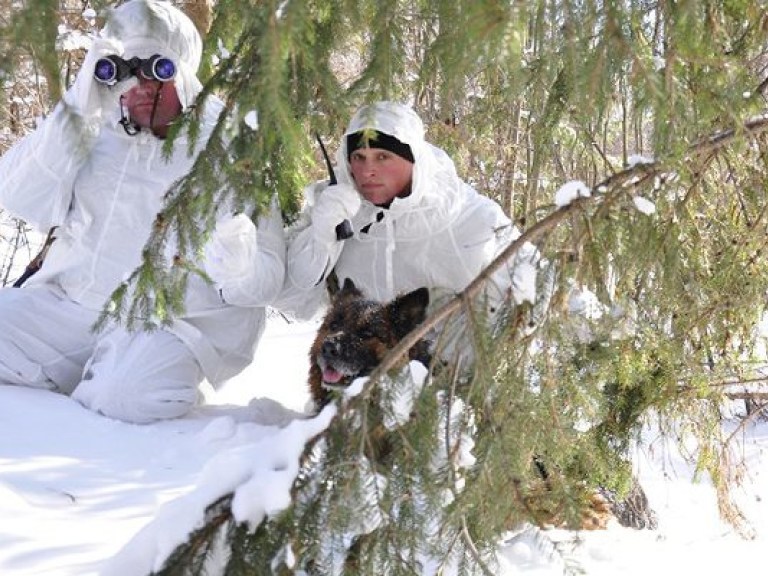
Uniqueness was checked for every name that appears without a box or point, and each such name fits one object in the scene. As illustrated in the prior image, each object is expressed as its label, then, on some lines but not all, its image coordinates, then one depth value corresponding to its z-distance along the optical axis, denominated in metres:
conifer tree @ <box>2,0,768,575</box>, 1.64
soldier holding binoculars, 3.92
